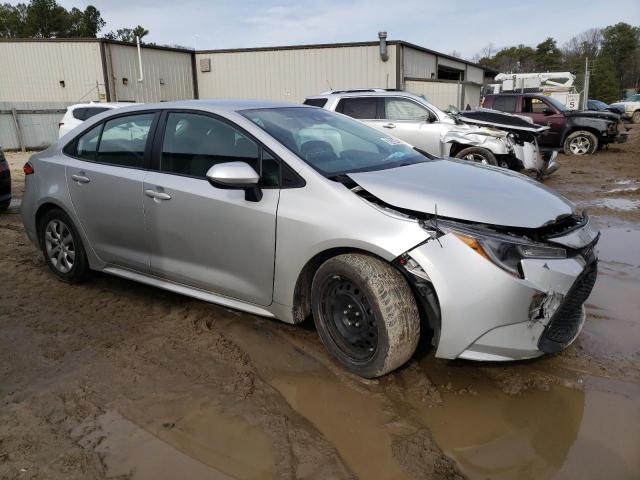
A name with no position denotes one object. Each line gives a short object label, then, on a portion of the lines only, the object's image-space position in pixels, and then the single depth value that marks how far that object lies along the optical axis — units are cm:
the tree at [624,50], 6988
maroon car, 1503
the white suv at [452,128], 962
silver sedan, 277
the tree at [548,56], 7069
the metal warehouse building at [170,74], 2032
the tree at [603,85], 5038
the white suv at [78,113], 1249
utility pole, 2205
